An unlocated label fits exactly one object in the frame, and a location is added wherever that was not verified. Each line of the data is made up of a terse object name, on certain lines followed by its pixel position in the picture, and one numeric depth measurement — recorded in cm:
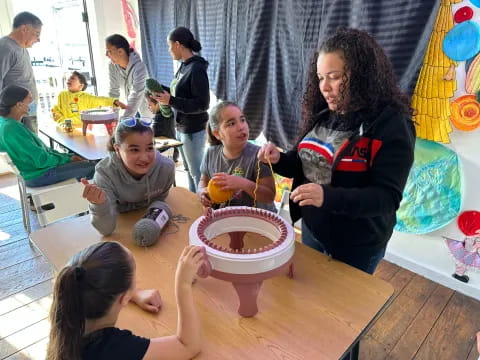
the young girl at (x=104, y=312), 68
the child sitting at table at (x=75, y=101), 321
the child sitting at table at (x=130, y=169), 139
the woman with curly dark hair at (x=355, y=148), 93
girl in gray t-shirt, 143
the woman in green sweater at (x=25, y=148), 231
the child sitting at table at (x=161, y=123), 309
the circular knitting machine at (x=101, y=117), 269
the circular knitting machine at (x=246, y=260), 83
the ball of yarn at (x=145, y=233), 120
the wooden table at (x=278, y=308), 81
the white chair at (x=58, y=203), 226
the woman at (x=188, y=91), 245
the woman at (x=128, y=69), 301
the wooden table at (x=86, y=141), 247
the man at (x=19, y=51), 301
